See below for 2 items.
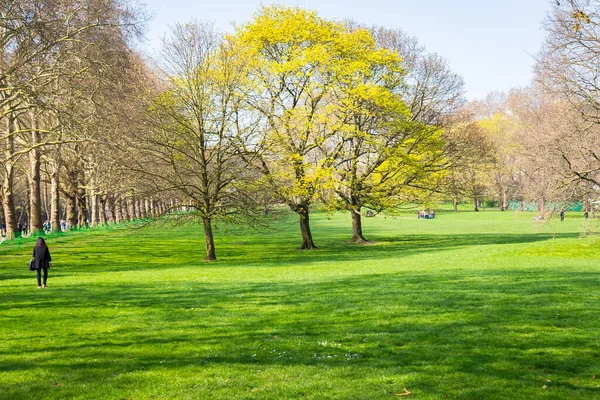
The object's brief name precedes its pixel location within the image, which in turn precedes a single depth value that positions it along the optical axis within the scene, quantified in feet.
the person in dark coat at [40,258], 62.75
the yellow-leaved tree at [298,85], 116.47
